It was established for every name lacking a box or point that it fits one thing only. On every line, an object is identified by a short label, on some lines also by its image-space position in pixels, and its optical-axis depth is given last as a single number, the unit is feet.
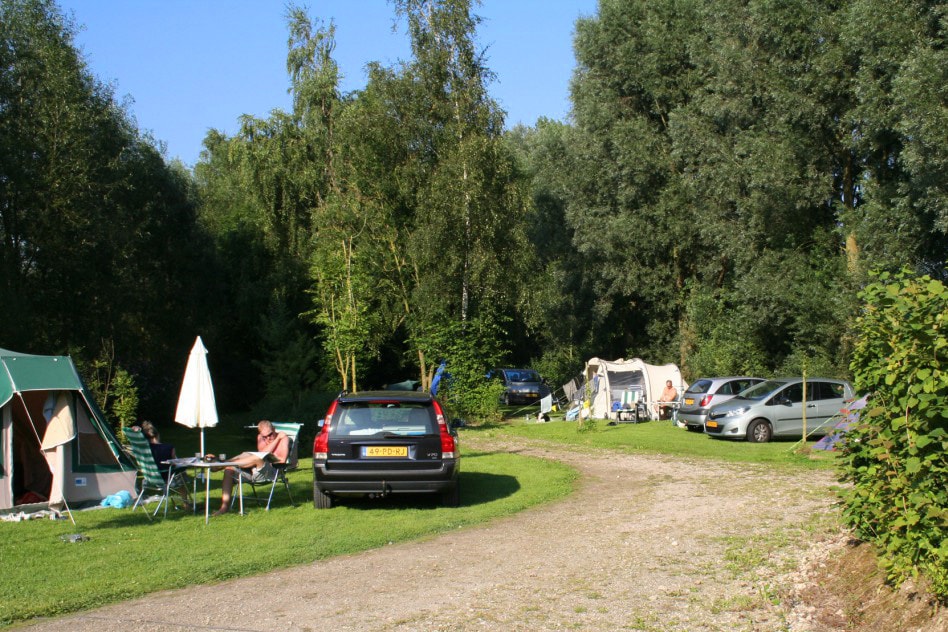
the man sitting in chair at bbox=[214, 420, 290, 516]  35.47
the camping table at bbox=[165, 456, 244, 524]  34.17
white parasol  36.17
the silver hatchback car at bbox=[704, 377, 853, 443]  64.59
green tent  35.63
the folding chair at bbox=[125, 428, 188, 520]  35.91
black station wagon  33.68
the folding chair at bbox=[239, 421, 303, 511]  35.94
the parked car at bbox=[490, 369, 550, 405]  115.96
